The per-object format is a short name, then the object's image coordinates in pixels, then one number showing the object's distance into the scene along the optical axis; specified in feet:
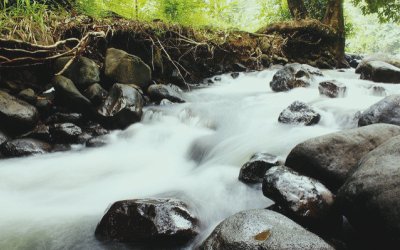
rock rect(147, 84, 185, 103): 19.40
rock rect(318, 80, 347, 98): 18.80
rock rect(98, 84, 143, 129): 16.08
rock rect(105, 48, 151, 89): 18.43
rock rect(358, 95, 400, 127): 11.68
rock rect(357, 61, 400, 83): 22.72
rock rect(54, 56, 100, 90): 16.90
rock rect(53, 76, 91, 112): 15.85
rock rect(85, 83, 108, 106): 16.55
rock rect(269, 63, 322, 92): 21.29
